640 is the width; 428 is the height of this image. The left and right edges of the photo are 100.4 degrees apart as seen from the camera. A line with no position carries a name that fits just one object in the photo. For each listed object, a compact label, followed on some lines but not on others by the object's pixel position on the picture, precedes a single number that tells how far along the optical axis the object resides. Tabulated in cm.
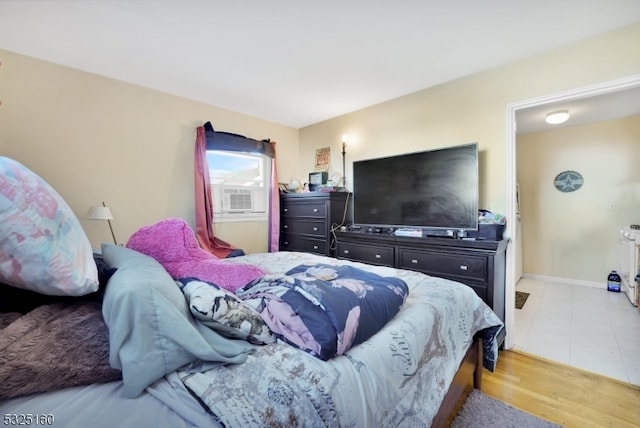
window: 330
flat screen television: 234
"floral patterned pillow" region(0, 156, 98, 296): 65
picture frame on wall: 369
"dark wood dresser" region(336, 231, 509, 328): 205
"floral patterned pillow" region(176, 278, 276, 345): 79
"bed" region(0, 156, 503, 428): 60
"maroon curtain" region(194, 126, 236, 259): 298
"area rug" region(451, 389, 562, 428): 145
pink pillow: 125
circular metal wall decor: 390
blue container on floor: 352
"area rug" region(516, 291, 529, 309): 317
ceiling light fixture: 310
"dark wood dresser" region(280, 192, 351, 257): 315
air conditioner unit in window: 336
